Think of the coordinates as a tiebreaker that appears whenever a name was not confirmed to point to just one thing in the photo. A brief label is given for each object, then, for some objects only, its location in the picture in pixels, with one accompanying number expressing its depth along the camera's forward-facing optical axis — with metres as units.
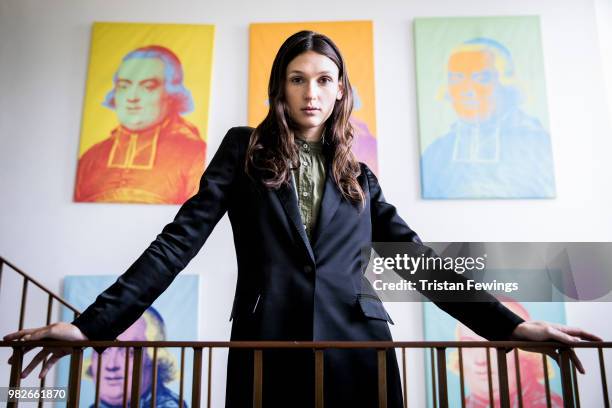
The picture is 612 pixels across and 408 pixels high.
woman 1.18
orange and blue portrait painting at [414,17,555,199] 3.37
